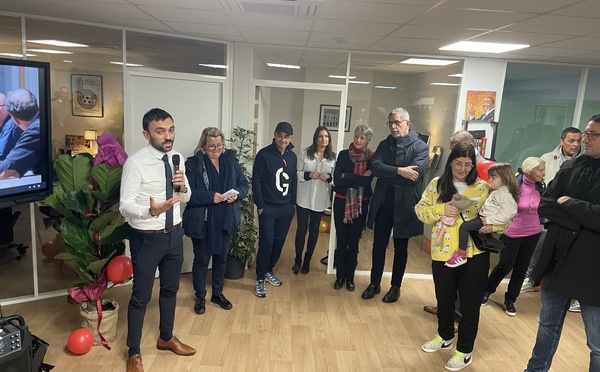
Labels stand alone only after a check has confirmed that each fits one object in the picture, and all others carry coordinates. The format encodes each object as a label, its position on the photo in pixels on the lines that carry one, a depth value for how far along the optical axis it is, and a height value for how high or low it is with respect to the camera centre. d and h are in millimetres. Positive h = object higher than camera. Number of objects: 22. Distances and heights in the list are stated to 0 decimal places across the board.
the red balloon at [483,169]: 3335 -313
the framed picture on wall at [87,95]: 3785 +48
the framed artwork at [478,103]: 4766 +296
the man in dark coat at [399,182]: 3900 -545
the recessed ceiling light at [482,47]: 3832 +773
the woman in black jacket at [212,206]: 3564 -823
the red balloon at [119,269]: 3098 -1212
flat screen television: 2578 -232
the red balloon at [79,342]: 3035 -1727
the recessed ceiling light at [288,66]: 4863 +560
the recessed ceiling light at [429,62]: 4695 +702
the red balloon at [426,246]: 4962 -1422
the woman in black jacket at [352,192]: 4219 -725
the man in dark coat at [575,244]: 2373 -625
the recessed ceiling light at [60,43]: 3619 +485
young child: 2857 -526
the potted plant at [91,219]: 3066 -865
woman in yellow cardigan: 2951 -866
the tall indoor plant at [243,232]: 4449 -1258
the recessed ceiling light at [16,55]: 3467 +334
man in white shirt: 2678 -660
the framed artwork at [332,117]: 4754 +16
